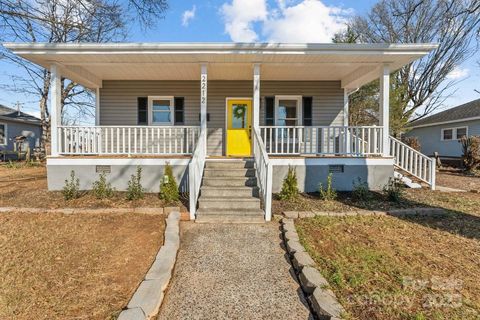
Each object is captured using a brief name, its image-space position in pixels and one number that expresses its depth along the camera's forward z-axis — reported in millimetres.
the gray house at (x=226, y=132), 6484
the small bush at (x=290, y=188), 6348
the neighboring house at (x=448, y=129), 17094
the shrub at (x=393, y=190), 6461
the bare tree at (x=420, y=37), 20438
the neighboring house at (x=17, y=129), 20030
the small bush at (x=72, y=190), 6289
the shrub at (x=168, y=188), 6125
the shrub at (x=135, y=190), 6301
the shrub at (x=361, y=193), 6652
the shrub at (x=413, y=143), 14711
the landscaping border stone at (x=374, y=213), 5492
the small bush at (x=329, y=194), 6461
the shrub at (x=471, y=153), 12586
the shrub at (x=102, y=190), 6363
